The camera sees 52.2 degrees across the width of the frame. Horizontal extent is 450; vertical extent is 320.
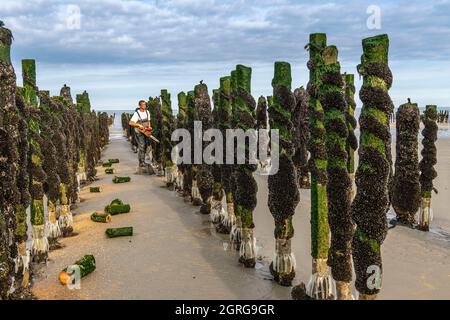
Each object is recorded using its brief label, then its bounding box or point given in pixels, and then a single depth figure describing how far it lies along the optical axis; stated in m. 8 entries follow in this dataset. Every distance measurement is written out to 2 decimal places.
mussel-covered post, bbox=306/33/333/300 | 7.79
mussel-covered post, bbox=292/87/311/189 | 15.05
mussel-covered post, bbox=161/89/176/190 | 20.94
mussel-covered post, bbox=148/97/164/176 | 23.91
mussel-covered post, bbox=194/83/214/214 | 13.97
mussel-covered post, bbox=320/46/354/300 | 7.23
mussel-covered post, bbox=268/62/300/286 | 8.84
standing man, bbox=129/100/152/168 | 21.22
